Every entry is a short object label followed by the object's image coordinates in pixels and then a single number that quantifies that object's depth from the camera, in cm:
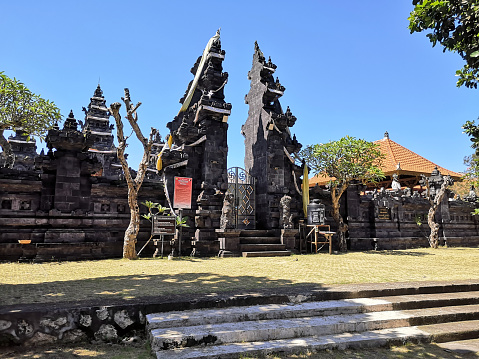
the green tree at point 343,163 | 1658
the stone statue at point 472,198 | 2399
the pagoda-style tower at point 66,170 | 1228
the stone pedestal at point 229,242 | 1384
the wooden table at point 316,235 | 1530
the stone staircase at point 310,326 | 443
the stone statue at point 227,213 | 1400
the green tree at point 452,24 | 764
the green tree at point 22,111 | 1038
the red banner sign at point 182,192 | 1431
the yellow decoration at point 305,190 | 1711
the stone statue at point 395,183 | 2286
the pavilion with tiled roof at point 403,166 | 2561
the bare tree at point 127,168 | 1220
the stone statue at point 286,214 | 1552
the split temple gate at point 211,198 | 1200
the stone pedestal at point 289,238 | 1540
